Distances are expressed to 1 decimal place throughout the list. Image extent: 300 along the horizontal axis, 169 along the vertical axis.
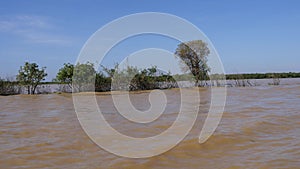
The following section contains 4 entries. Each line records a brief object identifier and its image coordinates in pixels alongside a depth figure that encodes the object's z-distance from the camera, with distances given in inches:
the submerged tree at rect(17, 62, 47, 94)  603.8
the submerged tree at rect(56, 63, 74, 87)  633.0
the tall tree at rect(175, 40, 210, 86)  705.0
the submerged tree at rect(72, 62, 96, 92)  609.3
